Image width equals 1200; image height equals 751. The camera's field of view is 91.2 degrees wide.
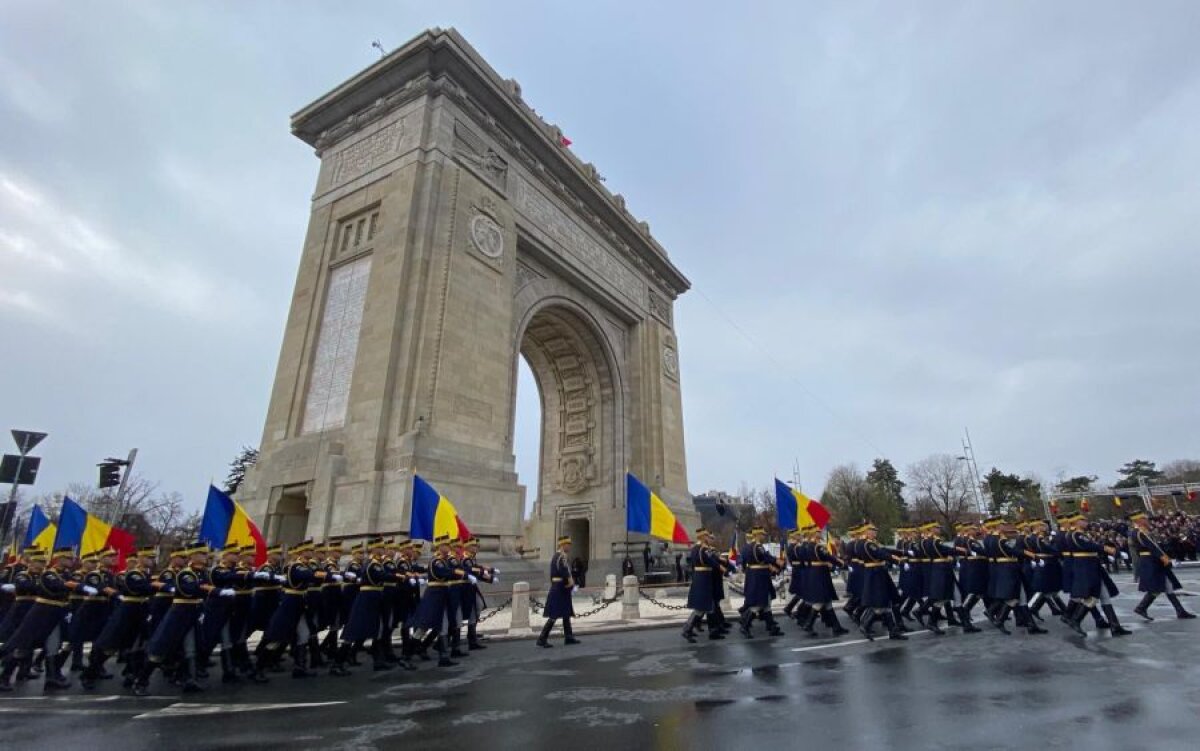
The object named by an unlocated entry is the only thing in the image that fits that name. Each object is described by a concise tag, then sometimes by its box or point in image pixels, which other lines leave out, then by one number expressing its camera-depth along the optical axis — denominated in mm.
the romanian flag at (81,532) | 11688
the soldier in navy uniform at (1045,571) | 10312
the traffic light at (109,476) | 15689
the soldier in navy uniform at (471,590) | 9500
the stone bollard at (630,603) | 13375
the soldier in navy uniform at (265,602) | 8328
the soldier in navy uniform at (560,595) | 9852
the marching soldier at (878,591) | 9680
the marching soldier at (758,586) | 10430
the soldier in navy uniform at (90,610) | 8148
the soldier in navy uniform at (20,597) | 8156
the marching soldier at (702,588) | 10141
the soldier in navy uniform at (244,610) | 8023
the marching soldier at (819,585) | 10141
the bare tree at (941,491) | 58250
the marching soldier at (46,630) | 7672
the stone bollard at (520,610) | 12008
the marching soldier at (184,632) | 7121
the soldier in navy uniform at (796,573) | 10703
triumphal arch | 17000
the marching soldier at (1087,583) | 9195
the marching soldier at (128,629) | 7629
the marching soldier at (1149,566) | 9984
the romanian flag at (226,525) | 11000
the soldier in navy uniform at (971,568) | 10594
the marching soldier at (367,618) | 8368
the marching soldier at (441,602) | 8781
